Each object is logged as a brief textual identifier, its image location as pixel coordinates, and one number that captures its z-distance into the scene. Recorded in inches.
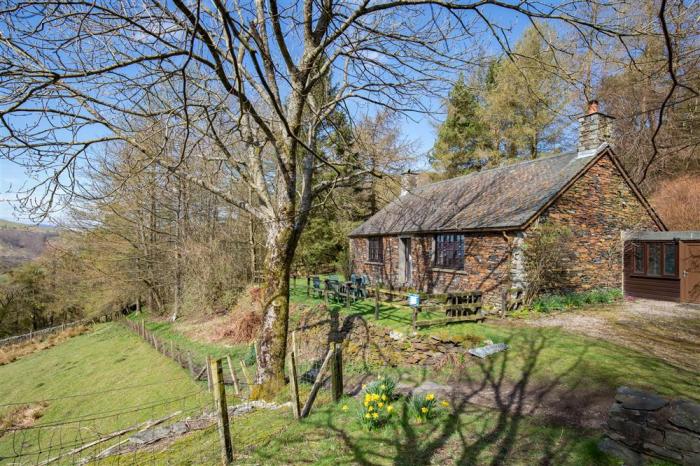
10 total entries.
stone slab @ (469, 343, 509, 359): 327.6
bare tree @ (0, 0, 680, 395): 137.8
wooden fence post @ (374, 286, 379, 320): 454.0
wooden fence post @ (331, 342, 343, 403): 252.5
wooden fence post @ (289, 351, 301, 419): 228.8
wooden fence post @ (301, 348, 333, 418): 237.6
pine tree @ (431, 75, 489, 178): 1083.2
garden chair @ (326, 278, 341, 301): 584.4
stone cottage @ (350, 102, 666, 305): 489.1
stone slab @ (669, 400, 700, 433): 138.6
